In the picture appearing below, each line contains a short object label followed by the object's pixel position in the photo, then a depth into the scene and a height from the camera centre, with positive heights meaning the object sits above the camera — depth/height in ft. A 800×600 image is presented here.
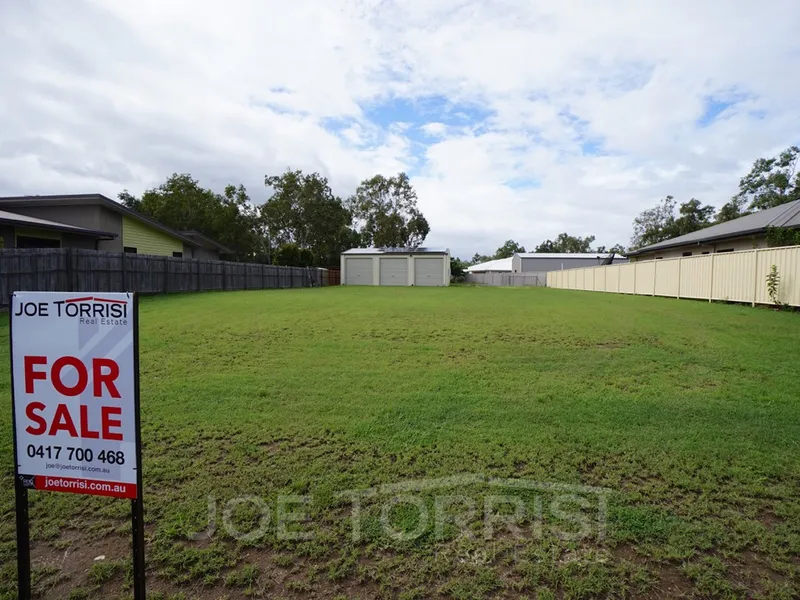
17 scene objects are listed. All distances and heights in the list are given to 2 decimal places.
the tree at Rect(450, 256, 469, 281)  172.73 +4.79
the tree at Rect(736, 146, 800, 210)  115.96 +27.74
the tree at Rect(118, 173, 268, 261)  143.54 +23.11
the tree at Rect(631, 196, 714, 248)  155.74 +23.13
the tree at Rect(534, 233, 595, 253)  317.22 +28.37
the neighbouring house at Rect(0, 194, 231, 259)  53.67 +7.98
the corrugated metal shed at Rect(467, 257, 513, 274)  221.87 +8.69
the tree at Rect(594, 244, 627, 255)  284.45 +22.95
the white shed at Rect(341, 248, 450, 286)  125.49 +4.40
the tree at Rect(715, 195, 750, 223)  132.46 +23.07
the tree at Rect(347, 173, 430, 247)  188.65 +28.94
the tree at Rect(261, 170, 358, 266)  165.37 +24.98
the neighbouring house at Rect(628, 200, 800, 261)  58.45 +7.31
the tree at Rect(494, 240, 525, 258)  355.34 +27.31
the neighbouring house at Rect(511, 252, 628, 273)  182.19 +9.10
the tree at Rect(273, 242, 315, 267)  121.29 +6.73
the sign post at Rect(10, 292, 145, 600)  6.37 -1.78
